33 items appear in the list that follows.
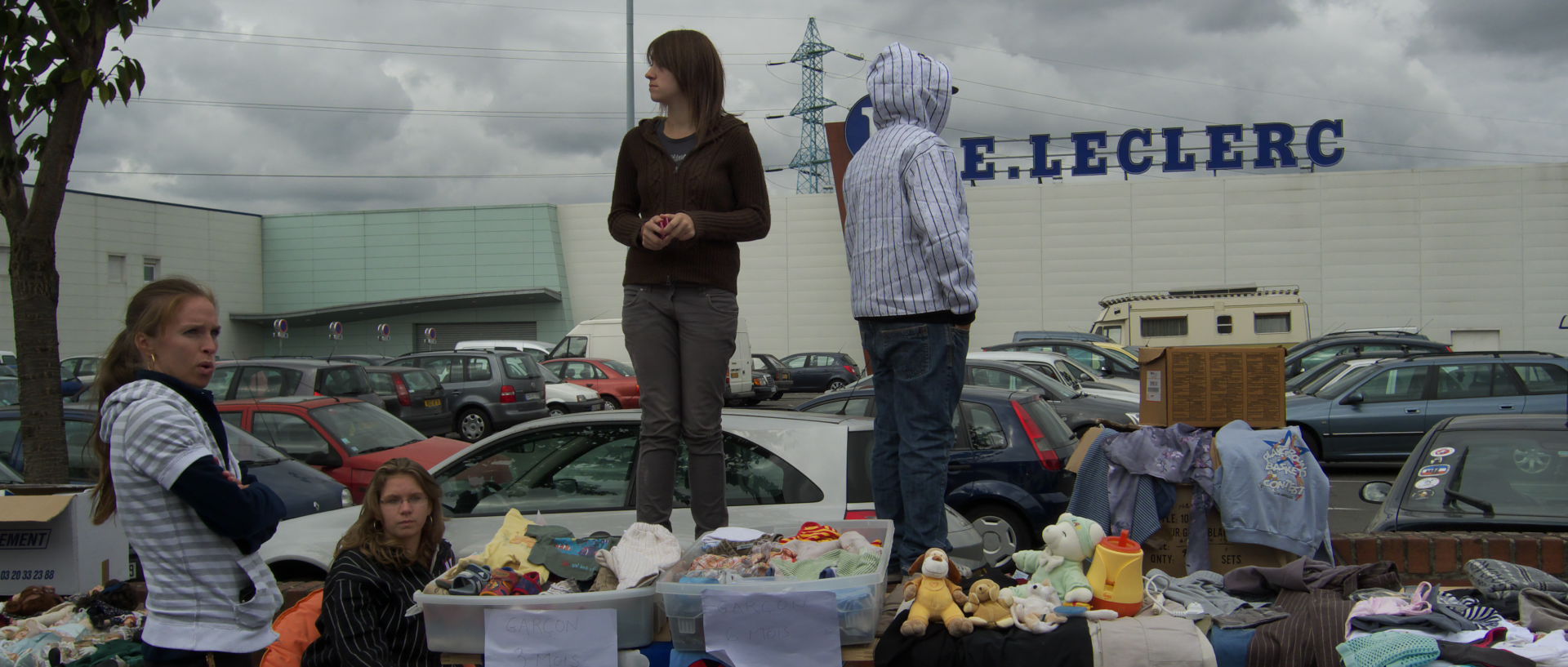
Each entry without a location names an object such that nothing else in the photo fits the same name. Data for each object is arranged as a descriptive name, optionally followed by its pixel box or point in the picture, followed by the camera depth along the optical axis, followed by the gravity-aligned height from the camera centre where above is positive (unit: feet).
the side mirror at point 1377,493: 16.19 -2.92
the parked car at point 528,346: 88.43 -2.58
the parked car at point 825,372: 95.30 -5.37
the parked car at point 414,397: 52.26 -3.91
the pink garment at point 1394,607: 9.54 -2.78
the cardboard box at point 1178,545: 13.28 -3.01
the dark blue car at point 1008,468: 25.43 -3.91
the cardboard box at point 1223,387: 13.87 -1.06
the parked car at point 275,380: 45.24 -2.51
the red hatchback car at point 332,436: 29.89 -3.41
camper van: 72.28 -0.73
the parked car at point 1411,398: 41.63 -3.75
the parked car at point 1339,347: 64.18 -2.62
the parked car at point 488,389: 58.85 -3.98
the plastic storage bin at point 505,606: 9.35 -2.71
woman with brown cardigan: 11.70 +0.53
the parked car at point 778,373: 89.51 -5.10
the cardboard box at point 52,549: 13.37 -2.89
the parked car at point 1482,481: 15.34 -2.77
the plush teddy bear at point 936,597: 9.14 -2.58
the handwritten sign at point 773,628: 9.02 -2.72
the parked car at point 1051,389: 47.44 -3.66
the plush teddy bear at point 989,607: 9.27 -2.66
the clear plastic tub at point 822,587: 9.09 -2.57
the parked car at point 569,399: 65.62 -5.16
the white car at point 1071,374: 53.31 -3.50
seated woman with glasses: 9.87 -2.49
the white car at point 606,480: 15.23 -2.51
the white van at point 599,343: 78.79 -2.01
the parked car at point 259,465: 24.68 -3.52
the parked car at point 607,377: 69.87 -4.11
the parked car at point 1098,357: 68.80 -3.16
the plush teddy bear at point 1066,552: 10.05 -2.36
